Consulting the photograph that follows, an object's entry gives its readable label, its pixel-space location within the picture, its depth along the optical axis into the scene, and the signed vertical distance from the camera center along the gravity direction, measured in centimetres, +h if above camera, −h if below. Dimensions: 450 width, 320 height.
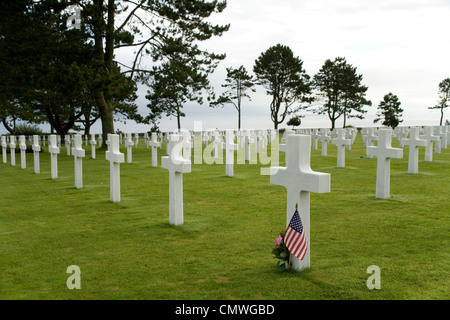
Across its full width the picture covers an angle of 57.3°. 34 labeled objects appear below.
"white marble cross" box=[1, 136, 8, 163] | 1682 -64
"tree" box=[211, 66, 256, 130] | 4919 +611
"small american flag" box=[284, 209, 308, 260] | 393 -99
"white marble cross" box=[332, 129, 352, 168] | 1315 -34
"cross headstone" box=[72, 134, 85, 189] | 977 -74
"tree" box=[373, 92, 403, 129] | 5606 +401
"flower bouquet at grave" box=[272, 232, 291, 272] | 416 -120
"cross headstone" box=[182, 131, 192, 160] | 888 -16
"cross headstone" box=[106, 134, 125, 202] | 809 -72
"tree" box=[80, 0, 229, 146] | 2020 +547
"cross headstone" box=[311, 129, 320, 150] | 2288 -33
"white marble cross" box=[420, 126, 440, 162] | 1341 -10
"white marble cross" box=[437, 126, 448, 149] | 1930 -14
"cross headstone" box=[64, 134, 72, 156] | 2170 -41
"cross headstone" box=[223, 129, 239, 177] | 1127 -48
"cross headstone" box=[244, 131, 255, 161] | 1524 -48
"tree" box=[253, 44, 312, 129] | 4797 +700
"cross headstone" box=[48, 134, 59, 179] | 1132 -52
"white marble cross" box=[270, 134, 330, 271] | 384 -43
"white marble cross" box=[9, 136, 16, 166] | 1635 -87
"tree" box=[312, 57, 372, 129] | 5422 +621
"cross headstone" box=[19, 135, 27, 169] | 1441 -62
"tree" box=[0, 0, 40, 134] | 1839 +400
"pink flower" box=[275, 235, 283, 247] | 423 -109
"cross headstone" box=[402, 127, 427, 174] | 1080 -33
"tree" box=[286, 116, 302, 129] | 4881 +154
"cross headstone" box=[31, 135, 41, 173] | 1302 -57
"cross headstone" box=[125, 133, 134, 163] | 1641 -53
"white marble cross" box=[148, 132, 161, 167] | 1498 -55
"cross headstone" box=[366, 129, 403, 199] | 783 -41
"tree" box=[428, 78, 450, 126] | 5847 +601
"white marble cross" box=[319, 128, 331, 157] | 1795 -21
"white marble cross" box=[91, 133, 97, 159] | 1898 -79
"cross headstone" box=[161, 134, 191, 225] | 605 -81
